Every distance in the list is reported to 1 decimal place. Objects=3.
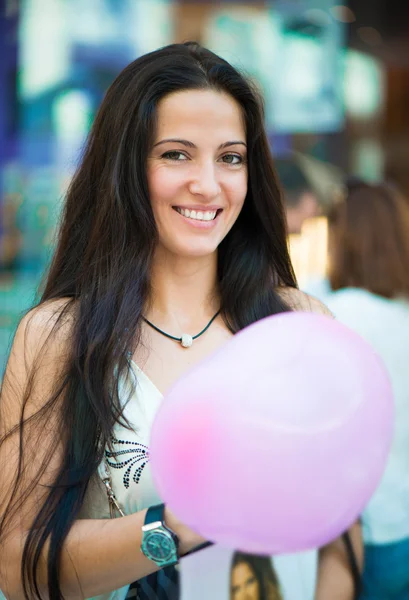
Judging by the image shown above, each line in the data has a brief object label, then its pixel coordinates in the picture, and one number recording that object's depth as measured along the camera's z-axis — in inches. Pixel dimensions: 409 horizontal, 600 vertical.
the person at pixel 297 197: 129.1
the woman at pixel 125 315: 53.7
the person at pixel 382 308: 92.7
